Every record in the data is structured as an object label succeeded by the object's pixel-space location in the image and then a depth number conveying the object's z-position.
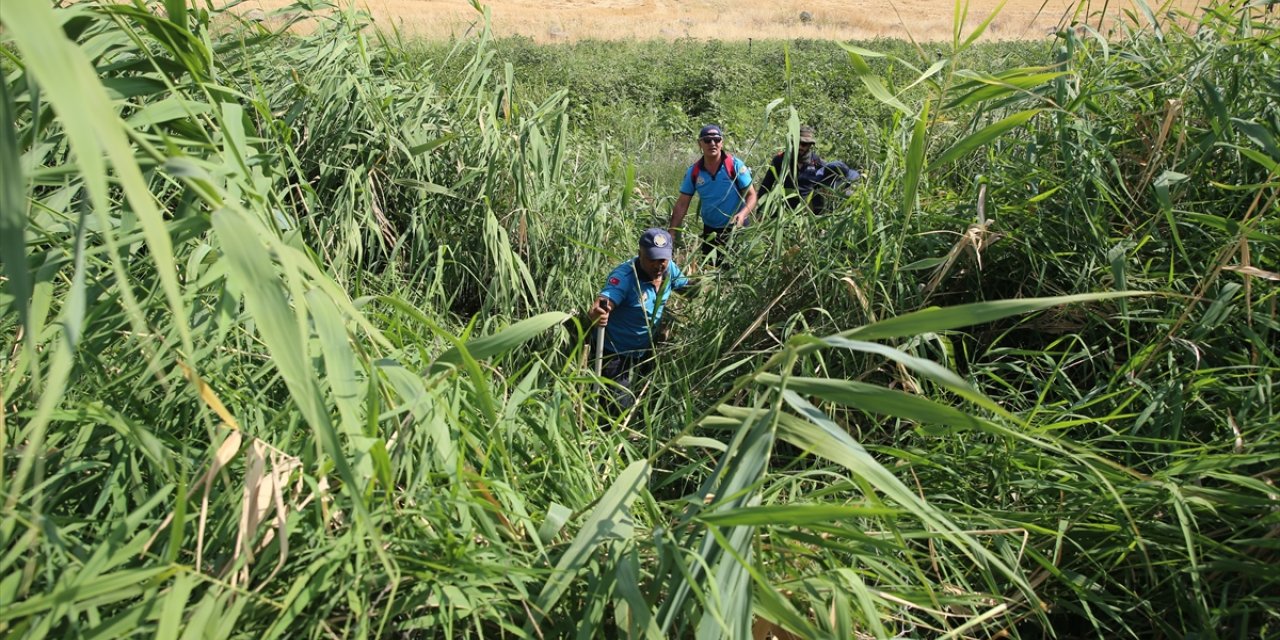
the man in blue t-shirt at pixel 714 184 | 4.50
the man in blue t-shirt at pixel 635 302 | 3.34
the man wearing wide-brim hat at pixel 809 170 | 3.88
